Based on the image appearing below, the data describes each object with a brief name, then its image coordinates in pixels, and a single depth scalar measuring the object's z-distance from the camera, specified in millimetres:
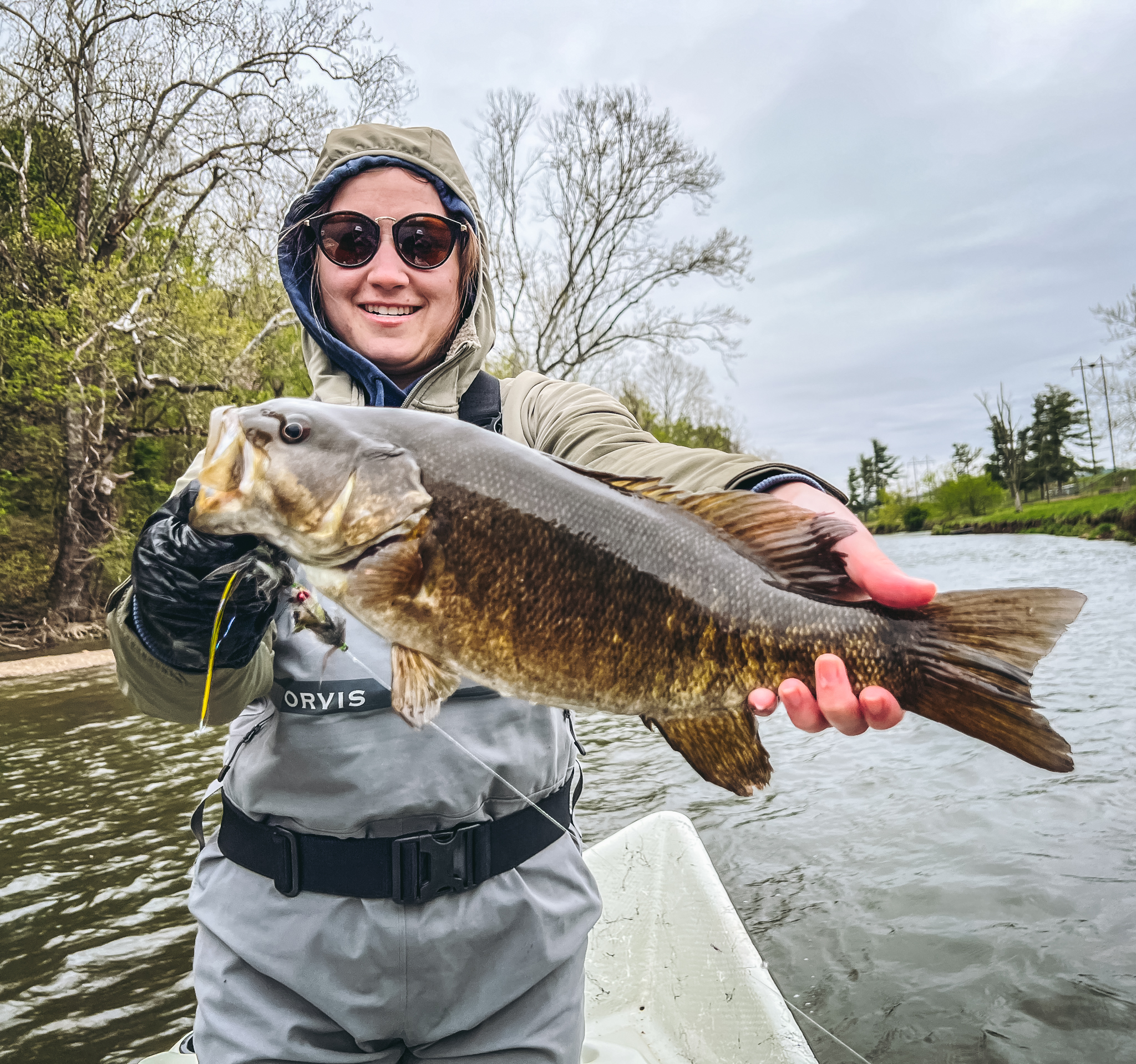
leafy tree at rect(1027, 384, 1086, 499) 63219
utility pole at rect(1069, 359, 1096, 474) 60469
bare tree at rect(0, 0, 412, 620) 16578
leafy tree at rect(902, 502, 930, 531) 71438
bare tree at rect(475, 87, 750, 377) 22172
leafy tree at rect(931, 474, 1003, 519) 64750
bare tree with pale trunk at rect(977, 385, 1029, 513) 64000
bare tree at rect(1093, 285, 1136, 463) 37625
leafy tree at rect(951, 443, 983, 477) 83688
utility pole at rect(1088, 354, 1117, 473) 44688
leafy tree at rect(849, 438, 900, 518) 108625
